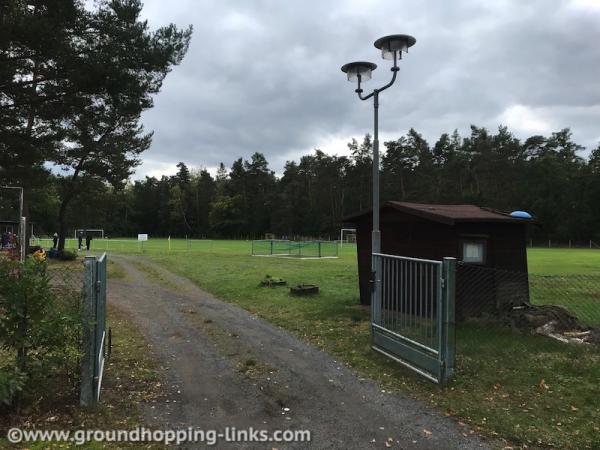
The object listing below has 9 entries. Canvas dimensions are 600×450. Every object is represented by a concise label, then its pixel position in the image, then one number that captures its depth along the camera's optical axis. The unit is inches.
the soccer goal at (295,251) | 1398.9
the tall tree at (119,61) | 485.4
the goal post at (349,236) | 2985.5
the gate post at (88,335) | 200.7
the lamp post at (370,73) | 319.1
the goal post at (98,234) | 3765.8
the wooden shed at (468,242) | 402.0
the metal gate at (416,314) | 243.6
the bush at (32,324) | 185.3
